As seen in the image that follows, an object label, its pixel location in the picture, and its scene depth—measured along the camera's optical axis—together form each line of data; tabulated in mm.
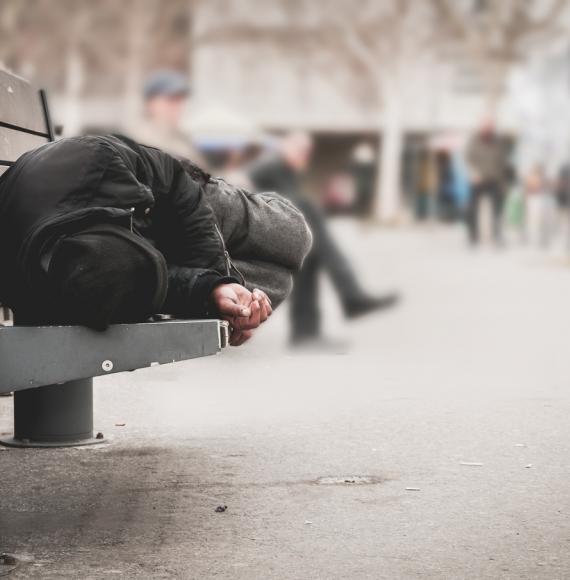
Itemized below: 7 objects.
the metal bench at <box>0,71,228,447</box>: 4359
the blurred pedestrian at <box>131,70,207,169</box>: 9352
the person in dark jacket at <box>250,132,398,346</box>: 11305
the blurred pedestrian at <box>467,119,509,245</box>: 26703
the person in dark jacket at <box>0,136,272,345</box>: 4363
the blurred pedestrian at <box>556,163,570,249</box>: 25492
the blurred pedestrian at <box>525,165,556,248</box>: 25997
